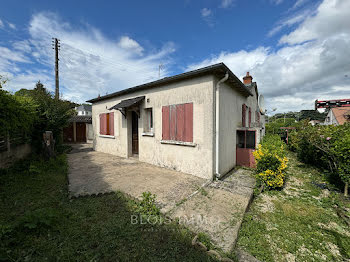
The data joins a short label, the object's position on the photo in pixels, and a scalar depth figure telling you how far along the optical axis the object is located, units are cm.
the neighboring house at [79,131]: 1585
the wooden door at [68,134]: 1562
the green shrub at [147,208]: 299
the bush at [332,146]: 403
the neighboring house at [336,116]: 2313
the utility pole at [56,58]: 1300
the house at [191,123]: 491
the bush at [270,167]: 445
